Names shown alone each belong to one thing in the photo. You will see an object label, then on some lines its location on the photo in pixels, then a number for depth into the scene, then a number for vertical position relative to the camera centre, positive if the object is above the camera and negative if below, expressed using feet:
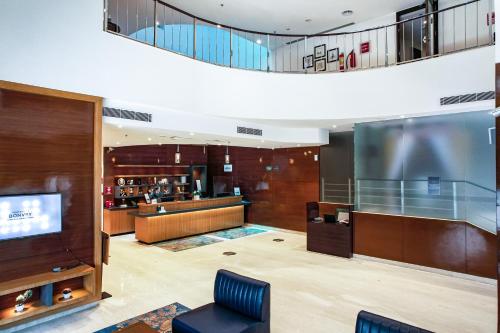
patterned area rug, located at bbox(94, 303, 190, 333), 13.65 -6.79
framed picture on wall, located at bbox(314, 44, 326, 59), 30.58 +11.95
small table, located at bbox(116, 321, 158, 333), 10.45 -5.29
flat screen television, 13.17 -1.88
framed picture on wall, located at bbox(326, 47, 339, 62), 29.81 +11.26
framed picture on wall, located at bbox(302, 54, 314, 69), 31.35 +11.18
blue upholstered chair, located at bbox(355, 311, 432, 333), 8.74 -4.36
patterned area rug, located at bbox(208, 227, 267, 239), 32.91 -6.64
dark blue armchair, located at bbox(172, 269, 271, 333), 10.80 -5.24
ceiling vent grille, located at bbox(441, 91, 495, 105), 18.22 +4.51
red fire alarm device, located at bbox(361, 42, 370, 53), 28.27 +11.37
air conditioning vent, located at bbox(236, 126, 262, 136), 24.23 +3.33
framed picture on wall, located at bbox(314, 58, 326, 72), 30.50 +10.59
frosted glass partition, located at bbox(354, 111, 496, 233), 20.39 +0.39
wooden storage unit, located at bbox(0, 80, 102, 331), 13.41 -0.48
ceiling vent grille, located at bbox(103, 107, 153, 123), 16.82 +3.25
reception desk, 29.17 -4.69
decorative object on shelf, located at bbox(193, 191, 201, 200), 34.91 -2.59
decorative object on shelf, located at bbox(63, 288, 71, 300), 14.80 -5.74
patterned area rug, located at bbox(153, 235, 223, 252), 27.81 -6.61
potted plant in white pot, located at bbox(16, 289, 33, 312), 13.42 -5.52
